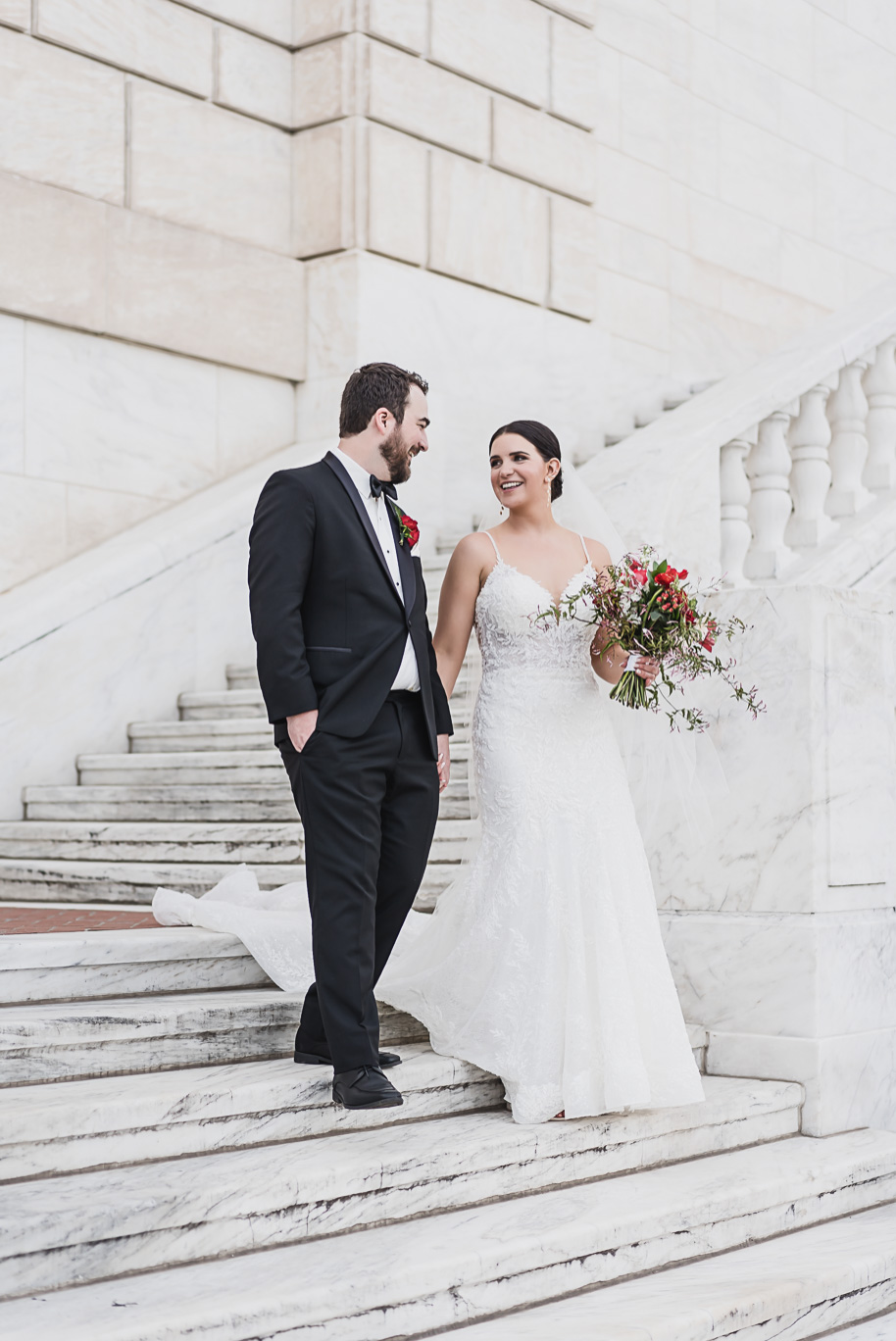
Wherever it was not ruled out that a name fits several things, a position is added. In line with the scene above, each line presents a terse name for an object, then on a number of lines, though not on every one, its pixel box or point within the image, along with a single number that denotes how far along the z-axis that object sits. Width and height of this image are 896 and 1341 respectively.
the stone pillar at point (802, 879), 5.02
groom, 3.89
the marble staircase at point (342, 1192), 3.24
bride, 4.30
